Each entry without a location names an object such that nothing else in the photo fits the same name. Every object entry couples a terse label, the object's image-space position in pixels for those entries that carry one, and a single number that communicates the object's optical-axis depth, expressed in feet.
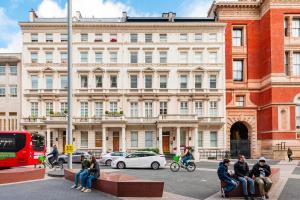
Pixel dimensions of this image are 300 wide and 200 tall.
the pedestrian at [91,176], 35.35
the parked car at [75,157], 84.68
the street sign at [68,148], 43.97
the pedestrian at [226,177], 31.77
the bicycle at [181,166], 62.86
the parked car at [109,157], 81.26
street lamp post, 45.06
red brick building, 106.70
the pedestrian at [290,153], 94.87
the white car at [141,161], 69.65
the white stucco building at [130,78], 112.61
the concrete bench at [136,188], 31.33
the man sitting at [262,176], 31.58
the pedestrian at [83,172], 36.23
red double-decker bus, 67.88
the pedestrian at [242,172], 31.69
